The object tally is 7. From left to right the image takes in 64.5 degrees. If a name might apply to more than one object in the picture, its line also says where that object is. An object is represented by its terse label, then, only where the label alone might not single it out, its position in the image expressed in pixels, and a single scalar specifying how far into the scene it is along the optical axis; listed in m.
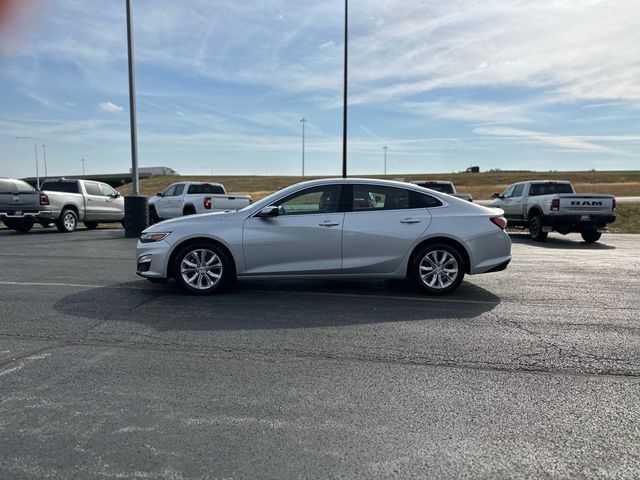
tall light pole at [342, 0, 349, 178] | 20.98
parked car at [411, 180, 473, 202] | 16.23
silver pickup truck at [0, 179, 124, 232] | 16.58
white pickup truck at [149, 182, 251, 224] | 16.83
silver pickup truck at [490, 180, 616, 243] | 14.18
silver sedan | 6.93
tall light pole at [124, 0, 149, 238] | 15.57
